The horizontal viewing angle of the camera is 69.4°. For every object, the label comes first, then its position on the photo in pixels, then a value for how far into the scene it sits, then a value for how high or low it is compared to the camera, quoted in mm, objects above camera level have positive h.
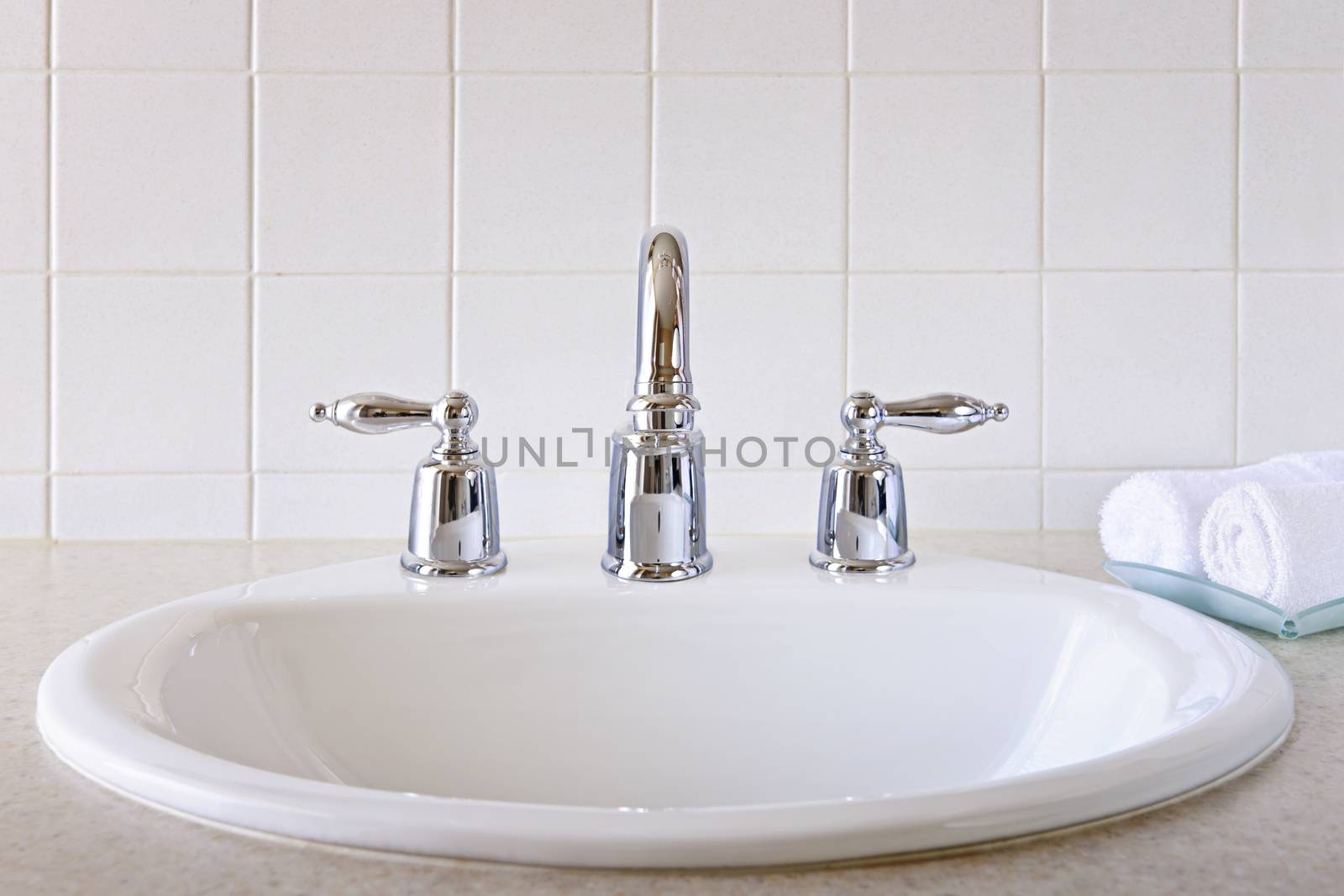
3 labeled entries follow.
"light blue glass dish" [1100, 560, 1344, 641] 537 -88
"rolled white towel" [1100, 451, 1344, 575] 631 -36
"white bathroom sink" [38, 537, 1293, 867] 500 -134
